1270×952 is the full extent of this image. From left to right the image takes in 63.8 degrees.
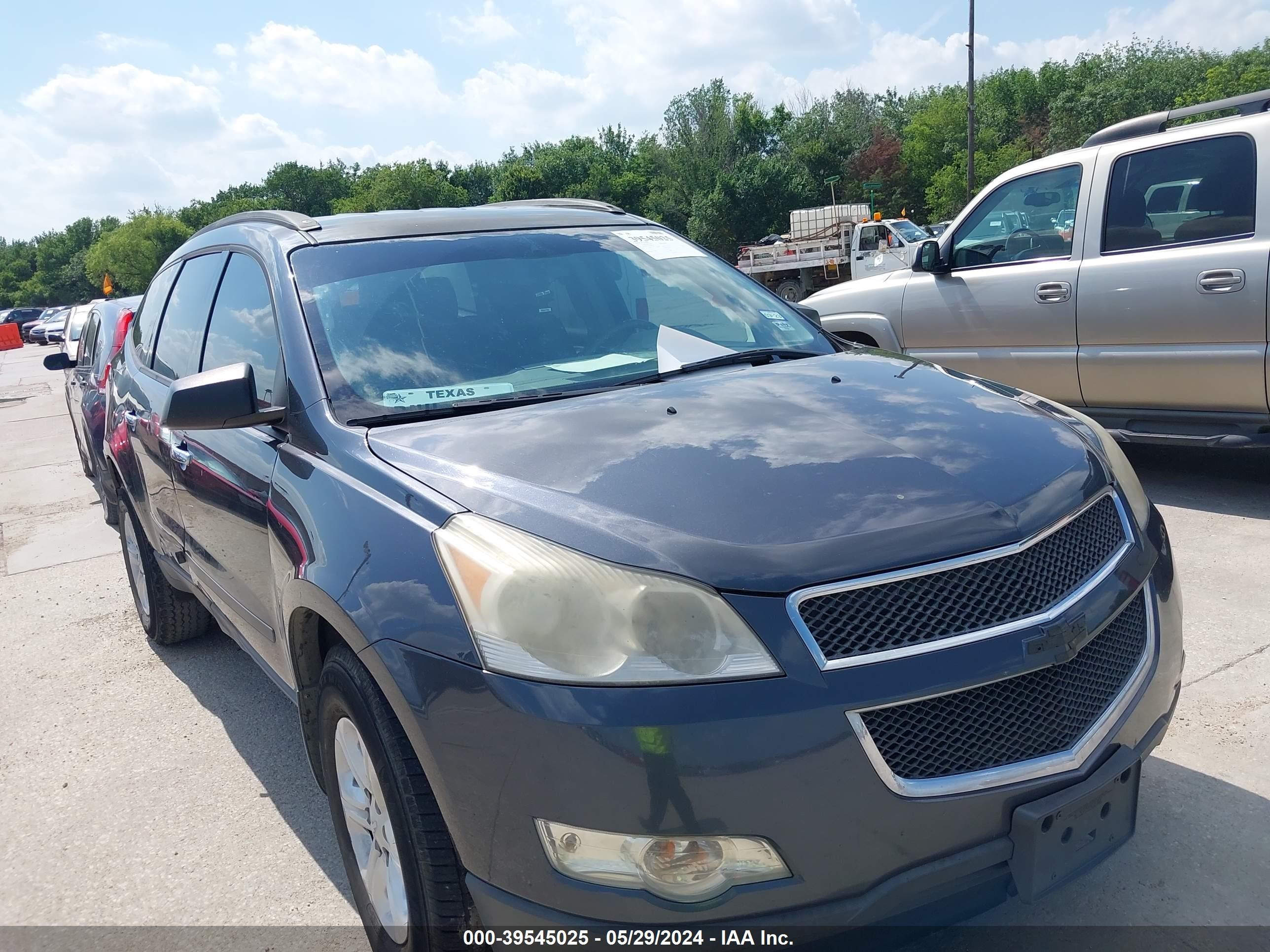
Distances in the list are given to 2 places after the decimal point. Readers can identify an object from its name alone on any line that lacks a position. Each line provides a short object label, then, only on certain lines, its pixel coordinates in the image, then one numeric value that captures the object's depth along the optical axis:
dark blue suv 1.73
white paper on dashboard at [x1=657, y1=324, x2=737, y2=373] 3.02
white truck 24.56
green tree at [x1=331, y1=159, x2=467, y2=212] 96.88
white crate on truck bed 33.06
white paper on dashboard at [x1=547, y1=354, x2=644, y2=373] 2.92
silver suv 5.08
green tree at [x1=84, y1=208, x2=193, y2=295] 97.50
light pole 33.38
